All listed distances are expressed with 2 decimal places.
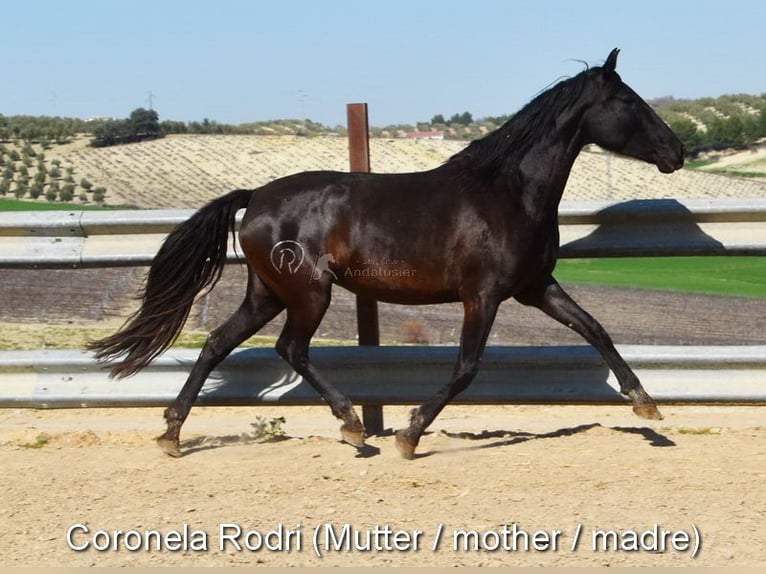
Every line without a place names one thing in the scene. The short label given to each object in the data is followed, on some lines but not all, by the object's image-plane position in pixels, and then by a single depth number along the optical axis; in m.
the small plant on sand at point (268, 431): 12.66
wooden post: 13.33
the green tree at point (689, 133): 66.44
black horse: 11.62
